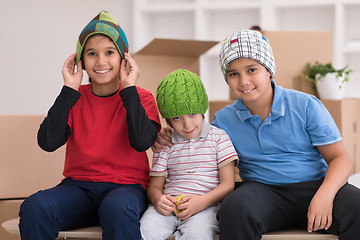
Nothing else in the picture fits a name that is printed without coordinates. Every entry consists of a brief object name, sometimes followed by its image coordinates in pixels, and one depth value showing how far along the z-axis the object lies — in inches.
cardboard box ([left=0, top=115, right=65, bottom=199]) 100.8
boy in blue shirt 83.6
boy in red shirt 85.7
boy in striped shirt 84.9
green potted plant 117.9
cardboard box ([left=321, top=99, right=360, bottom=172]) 114.2
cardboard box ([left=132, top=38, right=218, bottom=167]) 114.1
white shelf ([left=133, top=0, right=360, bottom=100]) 161.0
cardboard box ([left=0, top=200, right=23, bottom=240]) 100.1
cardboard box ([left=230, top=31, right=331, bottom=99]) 121.2
